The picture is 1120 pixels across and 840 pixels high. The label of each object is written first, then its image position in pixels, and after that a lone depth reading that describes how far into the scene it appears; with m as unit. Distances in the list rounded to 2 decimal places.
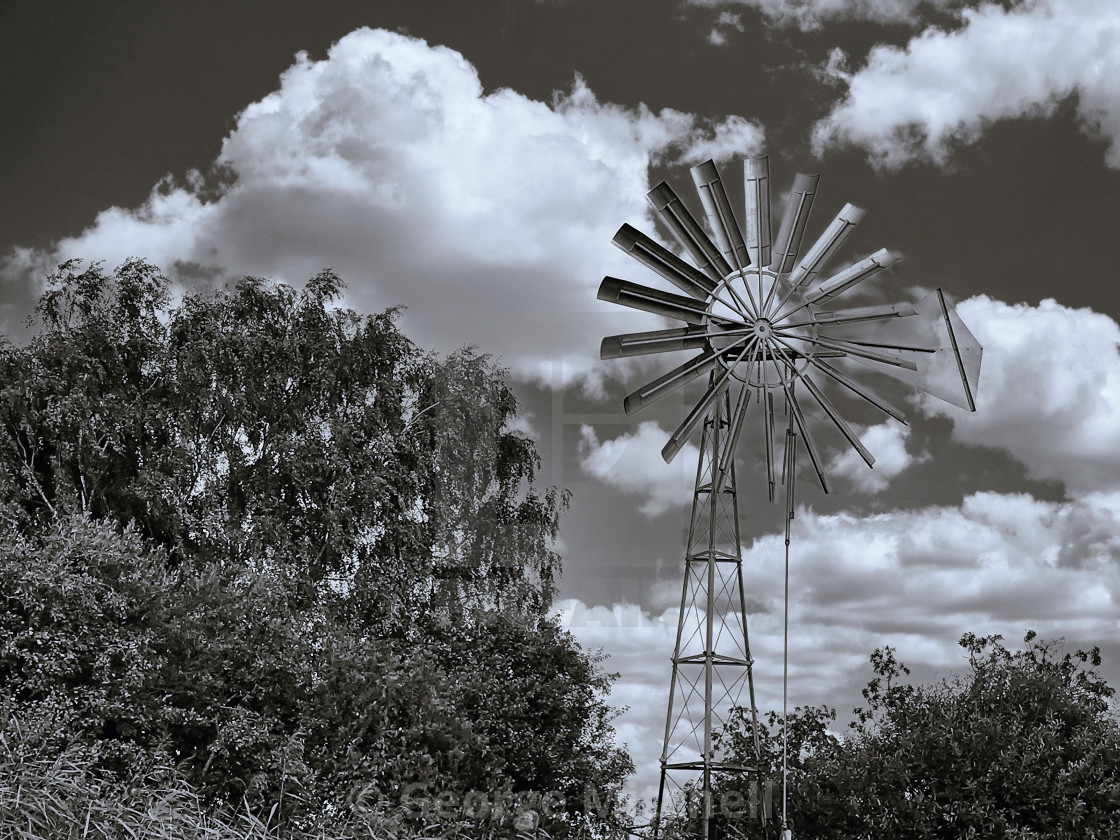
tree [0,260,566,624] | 18.62
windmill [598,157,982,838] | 13.10
